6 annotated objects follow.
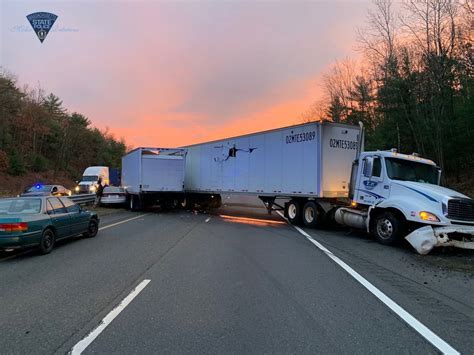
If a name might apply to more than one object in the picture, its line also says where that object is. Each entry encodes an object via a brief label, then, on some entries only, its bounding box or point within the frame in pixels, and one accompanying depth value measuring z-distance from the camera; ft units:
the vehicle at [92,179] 116.98
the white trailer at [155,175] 78.84
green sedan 28.55
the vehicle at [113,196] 85.87
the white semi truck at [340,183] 33.68
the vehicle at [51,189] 87.30
